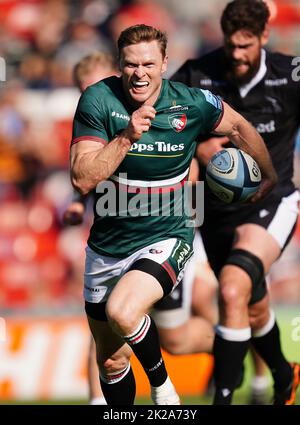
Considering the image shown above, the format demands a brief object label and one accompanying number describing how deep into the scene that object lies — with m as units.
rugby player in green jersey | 9.33
